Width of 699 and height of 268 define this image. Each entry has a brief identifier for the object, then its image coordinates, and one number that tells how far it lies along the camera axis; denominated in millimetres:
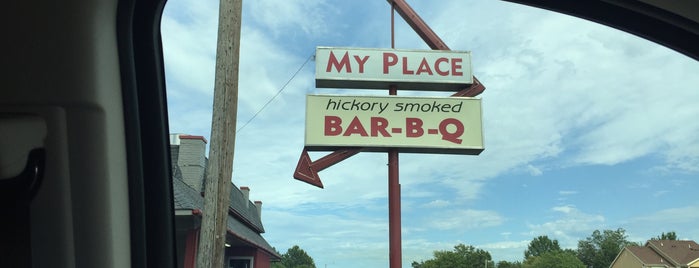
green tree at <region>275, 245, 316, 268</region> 50000
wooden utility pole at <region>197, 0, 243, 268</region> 6441
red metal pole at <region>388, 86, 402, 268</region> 11188
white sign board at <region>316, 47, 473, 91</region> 12070
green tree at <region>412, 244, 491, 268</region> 31625
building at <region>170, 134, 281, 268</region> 9710
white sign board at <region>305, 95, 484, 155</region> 11844
